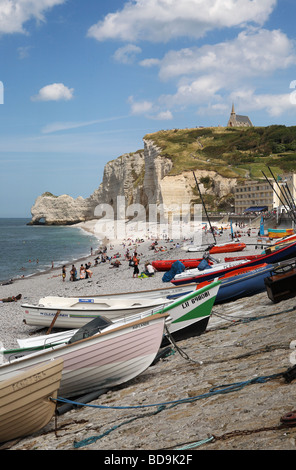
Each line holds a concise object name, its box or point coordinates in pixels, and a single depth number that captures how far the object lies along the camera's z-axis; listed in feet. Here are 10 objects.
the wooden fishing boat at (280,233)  124.43
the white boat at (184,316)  35.63
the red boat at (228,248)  101.30
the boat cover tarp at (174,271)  70.13
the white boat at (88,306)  43.37
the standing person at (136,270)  86.77
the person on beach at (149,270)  81.97
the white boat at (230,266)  59.06
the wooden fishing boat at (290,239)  85.75
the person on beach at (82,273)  100.67
